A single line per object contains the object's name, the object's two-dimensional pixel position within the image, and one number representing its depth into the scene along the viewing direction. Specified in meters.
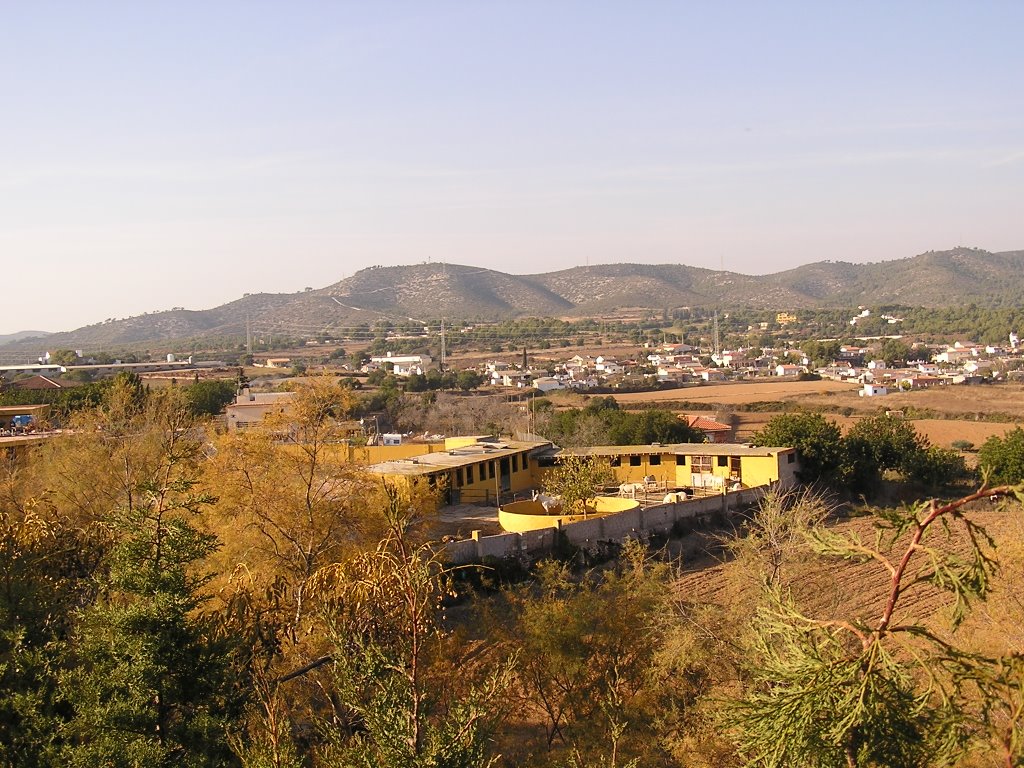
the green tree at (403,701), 6.63
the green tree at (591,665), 14.30
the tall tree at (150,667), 8.12
